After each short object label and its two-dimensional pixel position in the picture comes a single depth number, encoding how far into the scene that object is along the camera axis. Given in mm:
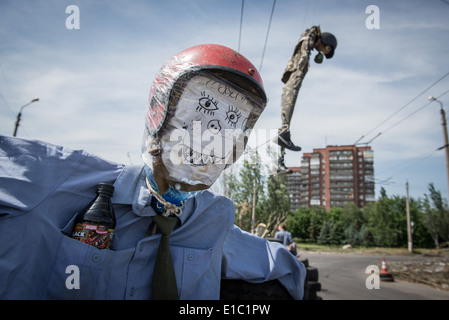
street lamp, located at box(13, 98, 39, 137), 16431
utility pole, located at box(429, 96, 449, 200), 16450
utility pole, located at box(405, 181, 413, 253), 31800
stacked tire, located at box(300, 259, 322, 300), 3217
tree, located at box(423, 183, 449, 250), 34469
